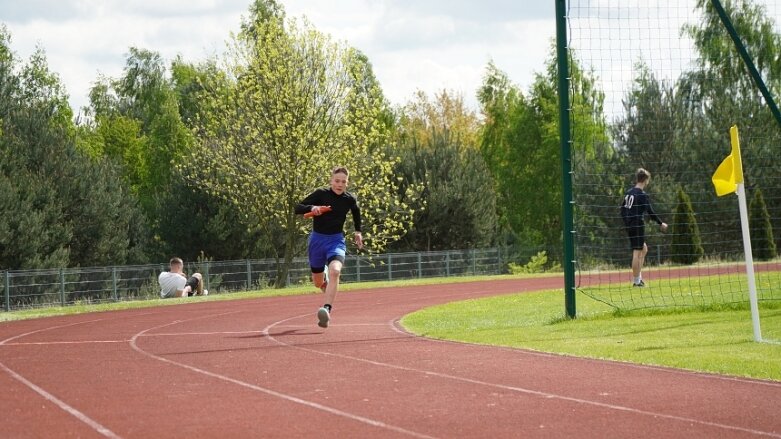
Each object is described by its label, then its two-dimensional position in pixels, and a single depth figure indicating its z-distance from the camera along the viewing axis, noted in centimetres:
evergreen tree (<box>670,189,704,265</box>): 3776
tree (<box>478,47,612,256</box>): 6619
